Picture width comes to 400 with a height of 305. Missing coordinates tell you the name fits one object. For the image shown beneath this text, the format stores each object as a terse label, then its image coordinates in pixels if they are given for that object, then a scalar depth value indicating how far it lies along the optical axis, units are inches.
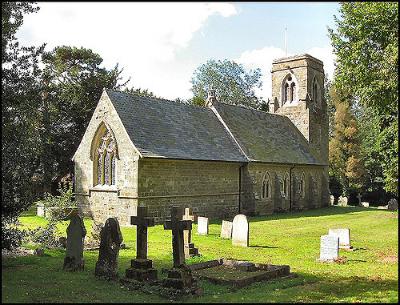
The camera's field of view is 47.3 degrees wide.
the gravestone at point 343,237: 679.7
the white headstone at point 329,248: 584.1
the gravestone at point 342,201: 1792.6
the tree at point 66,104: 1578.5
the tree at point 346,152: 1883.6
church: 938.7
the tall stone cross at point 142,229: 460.0
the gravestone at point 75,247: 504.1
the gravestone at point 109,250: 464.8
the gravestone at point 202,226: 808.3
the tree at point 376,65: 698.2
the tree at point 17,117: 475.2
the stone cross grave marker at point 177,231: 430.9
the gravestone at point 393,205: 1522.9
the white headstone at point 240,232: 699.4
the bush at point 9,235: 466.3
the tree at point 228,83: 2674.7
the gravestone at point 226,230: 775.7
